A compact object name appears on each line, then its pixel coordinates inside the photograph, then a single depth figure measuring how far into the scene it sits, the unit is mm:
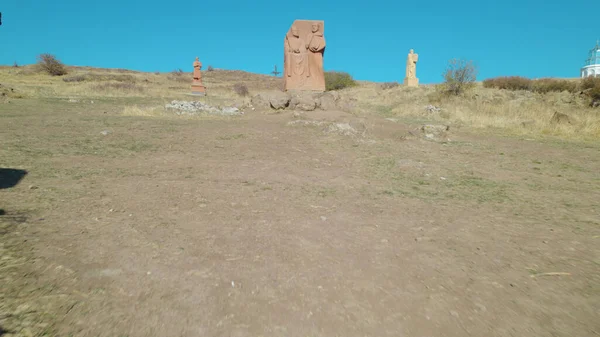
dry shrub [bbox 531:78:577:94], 17445
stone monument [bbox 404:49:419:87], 26141
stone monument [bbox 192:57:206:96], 21467
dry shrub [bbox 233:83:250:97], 23859
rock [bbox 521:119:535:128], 10438
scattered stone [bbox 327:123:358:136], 7598
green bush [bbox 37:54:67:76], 29953
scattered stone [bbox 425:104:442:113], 13991
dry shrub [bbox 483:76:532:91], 20609
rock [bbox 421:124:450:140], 7839
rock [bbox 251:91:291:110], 10734
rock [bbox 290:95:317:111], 10405
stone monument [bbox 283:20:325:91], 11516
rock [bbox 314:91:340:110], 10805
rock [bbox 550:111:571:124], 10406
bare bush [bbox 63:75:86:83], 25166
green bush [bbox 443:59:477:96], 18875
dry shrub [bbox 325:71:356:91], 33000
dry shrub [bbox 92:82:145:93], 18973
